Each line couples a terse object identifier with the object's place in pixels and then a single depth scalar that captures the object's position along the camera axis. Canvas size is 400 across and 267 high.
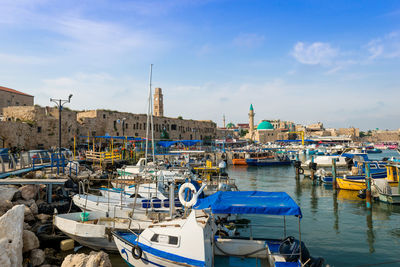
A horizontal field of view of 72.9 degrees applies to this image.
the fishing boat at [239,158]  51.83
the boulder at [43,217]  13.88
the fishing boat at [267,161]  50.85
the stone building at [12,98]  50.78
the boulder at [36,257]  10.05
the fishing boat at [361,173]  25.36
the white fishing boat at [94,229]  11.44
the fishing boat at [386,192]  19.64
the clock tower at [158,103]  94.12
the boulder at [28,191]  16.09
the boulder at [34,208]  14.46
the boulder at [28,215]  13.49
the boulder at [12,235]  8.72
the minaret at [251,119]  124.01
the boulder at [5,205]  13.32
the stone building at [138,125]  54.42
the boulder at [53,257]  10.62
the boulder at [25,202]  14.85
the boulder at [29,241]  10.34
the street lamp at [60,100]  21.83
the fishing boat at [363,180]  23.45
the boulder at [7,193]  14.48
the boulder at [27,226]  12.46
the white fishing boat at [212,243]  8.17
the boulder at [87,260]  8.72
